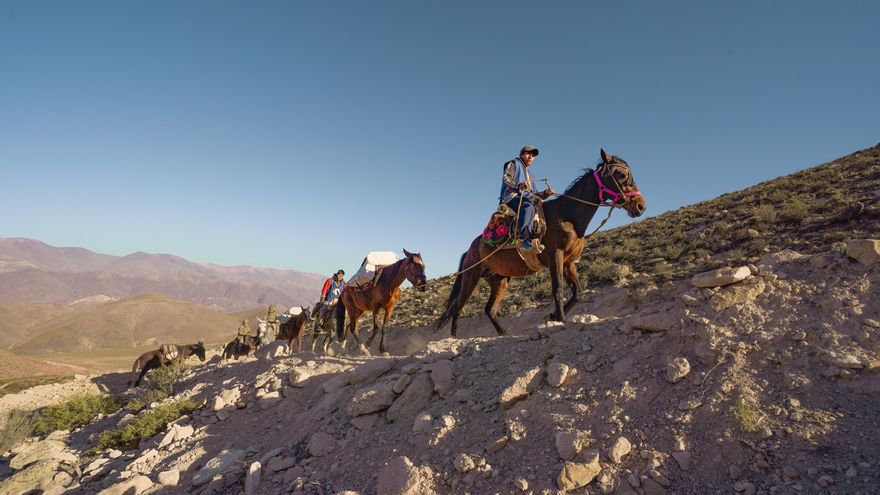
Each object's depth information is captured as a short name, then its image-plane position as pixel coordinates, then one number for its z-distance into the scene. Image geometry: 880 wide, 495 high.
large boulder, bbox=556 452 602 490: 3.31
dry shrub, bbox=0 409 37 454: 9.70
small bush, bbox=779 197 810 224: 13.87
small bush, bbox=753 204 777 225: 14.62
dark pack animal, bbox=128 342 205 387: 16.94
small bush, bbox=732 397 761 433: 3.21
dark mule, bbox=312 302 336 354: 14.13
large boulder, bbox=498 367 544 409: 4.59
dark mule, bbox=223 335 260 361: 19.70
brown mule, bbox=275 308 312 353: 18.41
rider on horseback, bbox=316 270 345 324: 14.34
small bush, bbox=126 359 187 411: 9.25
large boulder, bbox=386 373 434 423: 5.29
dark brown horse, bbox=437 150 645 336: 6.76
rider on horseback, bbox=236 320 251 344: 20.16
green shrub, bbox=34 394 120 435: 9.87
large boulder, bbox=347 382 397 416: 5.60
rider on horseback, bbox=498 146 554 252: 7.40
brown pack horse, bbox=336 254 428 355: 10.82
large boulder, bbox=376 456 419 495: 3.80
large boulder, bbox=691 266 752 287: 4.71
